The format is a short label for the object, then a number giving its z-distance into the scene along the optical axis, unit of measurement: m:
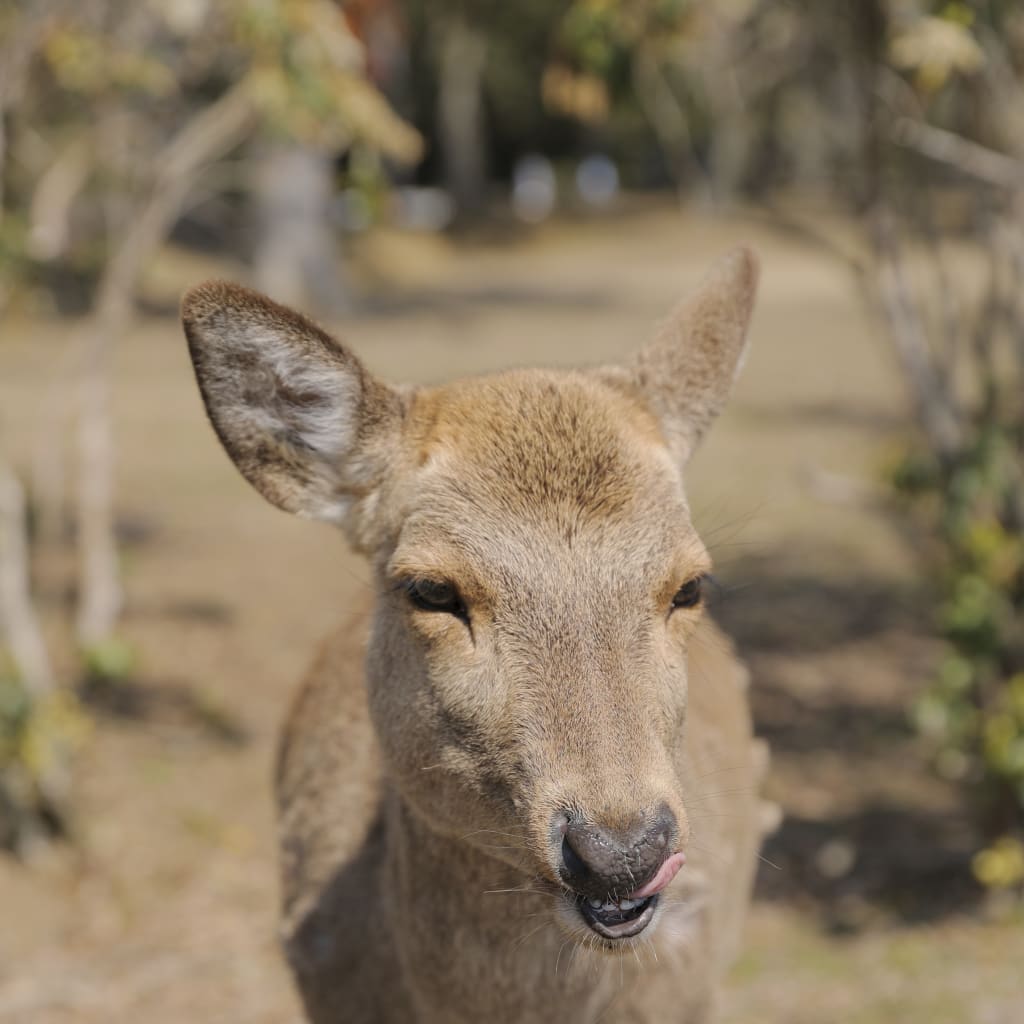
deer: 2.85
